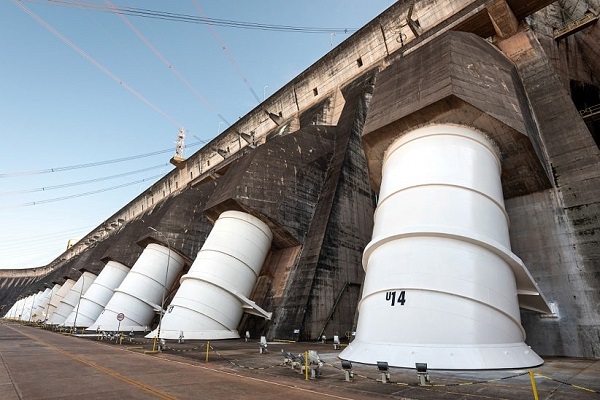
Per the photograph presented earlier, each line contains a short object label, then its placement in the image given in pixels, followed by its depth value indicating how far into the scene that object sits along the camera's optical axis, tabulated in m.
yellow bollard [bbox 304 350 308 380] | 8.57
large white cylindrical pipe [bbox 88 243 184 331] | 27.53
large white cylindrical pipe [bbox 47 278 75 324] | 50.86
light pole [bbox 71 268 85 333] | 32.66
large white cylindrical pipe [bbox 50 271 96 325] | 43.56
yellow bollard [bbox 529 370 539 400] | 5.45
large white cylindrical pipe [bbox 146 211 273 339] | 19.14
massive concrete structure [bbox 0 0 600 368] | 11.90
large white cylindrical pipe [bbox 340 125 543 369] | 8.95
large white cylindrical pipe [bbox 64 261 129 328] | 34.62
